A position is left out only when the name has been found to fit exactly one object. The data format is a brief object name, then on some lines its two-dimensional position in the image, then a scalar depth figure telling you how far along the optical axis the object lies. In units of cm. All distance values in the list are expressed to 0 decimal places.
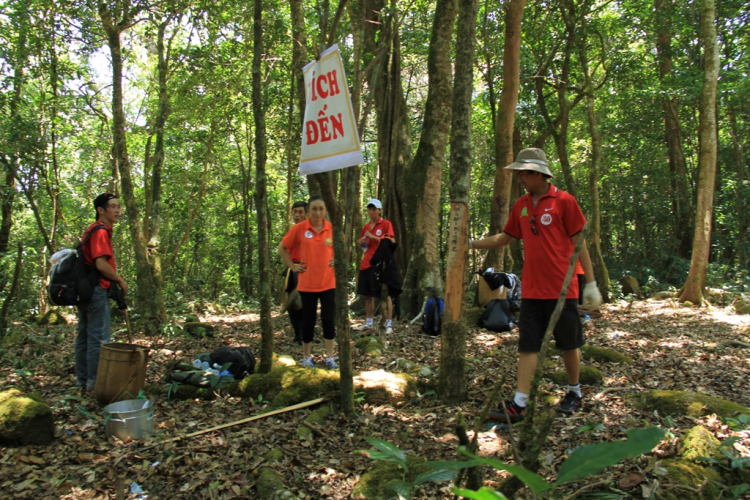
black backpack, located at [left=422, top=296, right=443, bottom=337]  716
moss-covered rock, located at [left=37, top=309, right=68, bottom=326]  973
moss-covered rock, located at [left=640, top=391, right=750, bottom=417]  364
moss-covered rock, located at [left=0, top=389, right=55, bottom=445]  345
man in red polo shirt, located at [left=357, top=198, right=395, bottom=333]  747
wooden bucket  437
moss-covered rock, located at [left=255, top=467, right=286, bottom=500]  286
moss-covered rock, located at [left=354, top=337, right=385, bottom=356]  618
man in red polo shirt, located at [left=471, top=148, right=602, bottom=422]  374
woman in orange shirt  544
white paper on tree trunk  343
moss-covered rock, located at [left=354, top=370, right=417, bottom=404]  442
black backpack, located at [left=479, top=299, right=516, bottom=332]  733
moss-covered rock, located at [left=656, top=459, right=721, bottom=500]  262
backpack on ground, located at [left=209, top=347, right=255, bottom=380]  514
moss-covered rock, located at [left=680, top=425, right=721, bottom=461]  291
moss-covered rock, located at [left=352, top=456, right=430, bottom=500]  285
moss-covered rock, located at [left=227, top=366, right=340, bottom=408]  437
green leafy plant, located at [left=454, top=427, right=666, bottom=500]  87
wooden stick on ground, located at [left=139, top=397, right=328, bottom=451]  359
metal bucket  368
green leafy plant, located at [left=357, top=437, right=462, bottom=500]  148
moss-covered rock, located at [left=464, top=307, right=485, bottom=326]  805
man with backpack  477
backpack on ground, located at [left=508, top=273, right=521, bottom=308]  781
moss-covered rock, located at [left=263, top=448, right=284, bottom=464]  327
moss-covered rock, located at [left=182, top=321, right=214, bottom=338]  801
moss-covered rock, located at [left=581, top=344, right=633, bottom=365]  557
